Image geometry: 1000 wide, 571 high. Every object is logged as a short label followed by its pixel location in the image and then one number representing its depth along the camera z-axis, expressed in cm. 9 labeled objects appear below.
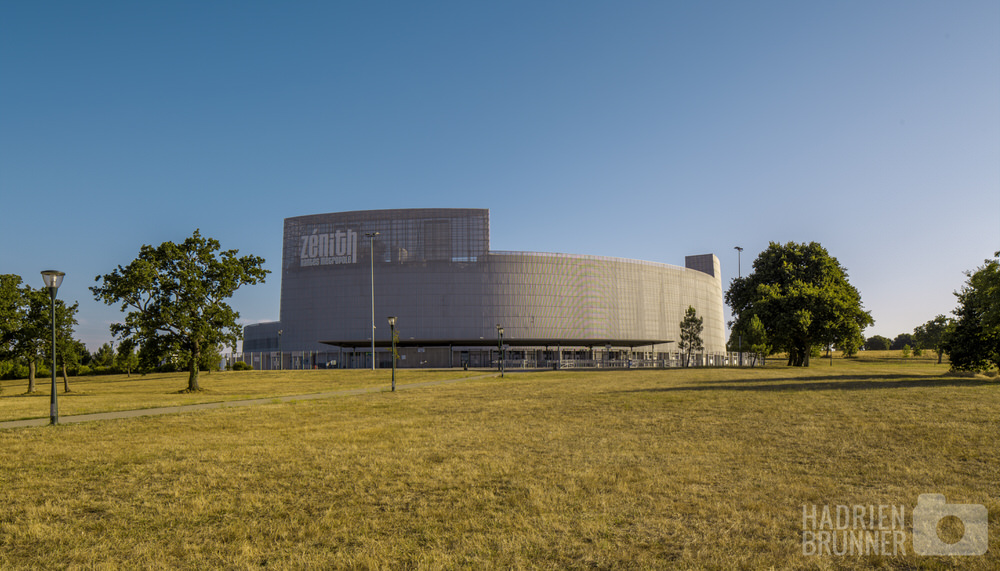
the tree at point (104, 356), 9650
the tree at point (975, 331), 3525
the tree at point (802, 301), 7044
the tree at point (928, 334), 11912
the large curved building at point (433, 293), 10506
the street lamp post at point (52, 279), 2041
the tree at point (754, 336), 7794
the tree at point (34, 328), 4091
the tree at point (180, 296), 3619
